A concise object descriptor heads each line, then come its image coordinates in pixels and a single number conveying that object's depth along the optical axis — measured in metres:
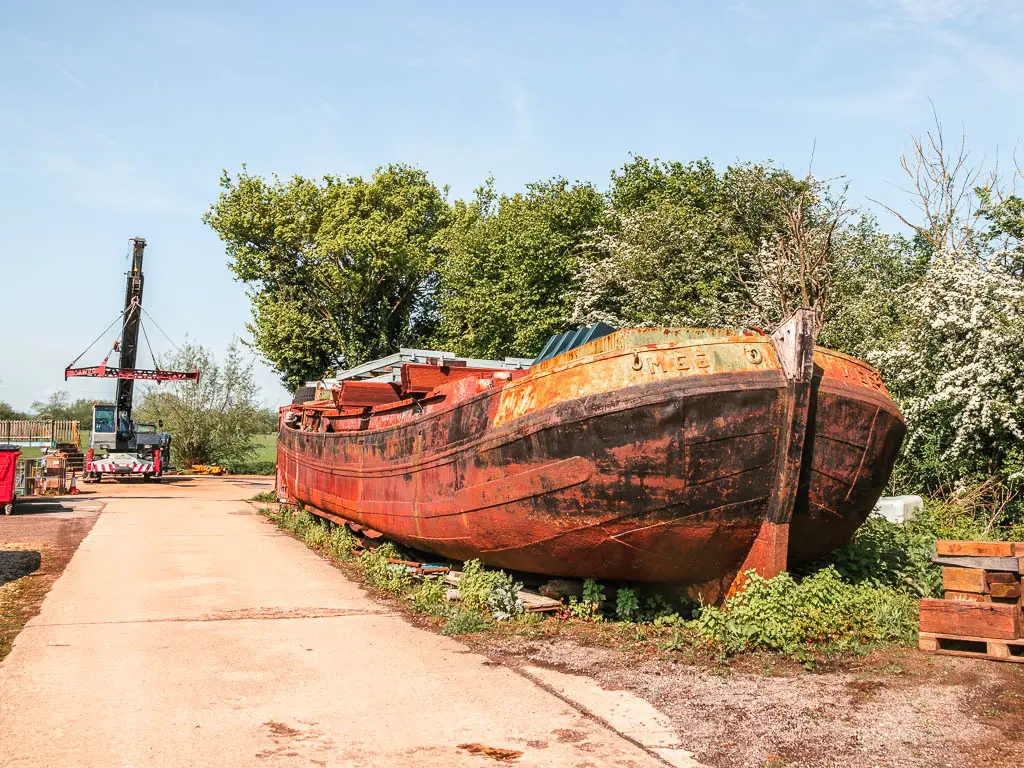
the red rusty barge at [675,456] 5.97
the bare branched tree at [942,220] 16.61
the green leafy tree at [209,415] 34.94
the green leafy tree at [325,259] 31.42
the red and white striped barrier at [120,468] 25.89
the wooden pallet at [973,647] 5.52
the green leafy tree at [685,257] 18.89
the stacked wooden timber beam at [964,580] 5.77
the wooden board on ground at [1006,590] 5.63
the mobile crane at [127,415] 25.73
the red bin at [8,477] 15.91
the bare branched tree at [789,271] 15.89
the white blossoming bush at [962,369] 10.83
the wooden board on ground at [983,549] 5.87
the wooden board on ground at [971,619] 5.55
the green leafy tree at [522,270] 23.25
